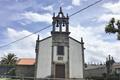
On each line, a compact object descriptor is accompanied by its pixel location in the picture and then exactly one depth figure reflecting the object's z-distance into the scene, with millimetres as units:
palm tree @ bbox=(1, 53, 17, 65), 26449
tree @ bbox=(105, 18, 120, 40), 10778
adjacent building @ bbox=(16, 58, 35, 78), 15477
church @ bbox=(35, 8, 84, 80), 14081
